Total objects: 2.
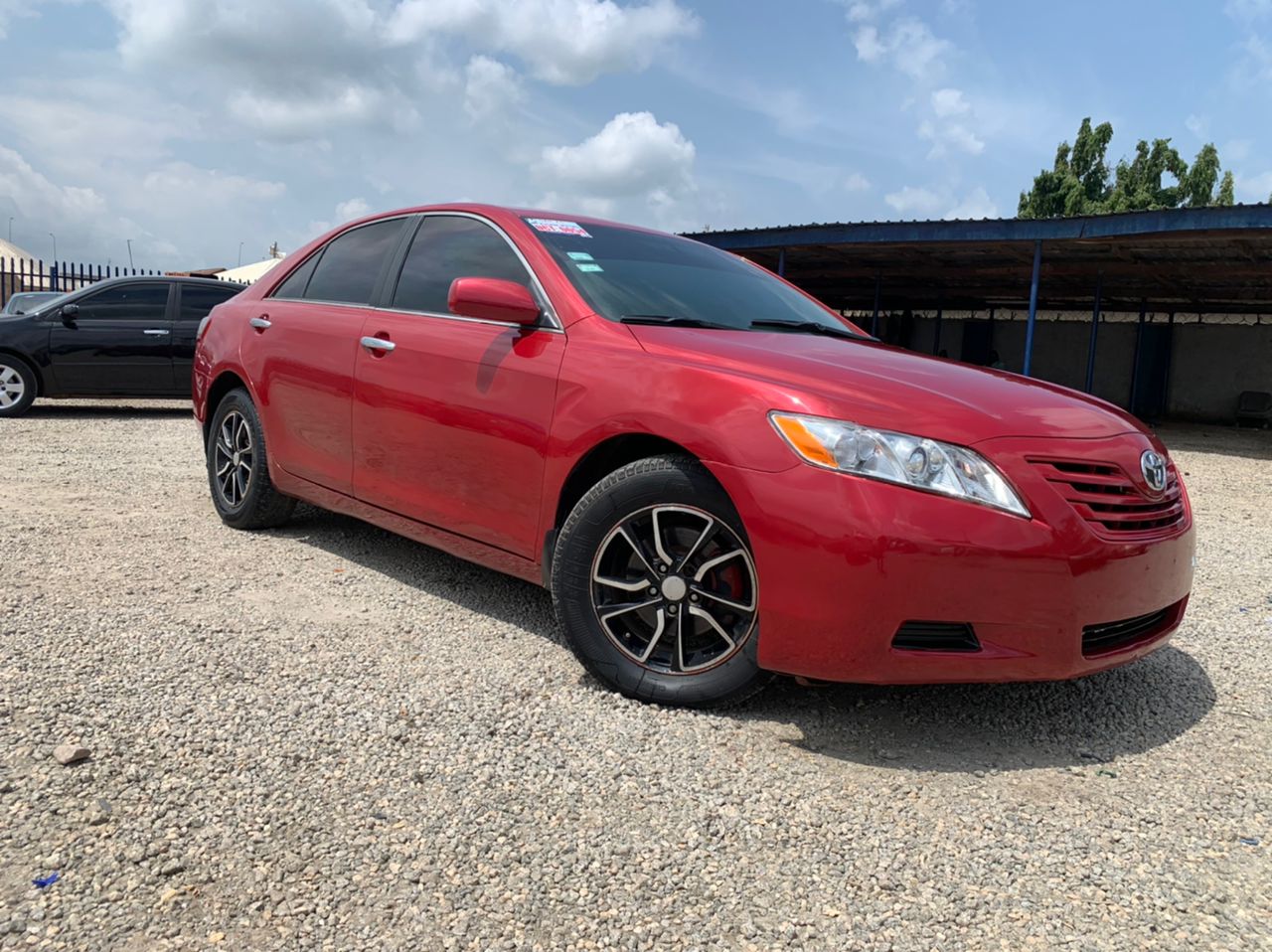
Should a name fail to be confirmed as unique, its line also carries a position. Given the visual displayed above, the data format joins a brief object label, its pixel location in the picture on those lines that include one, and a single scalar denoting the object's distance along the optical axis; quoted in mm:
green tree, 37875
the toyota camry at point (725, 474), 2395
